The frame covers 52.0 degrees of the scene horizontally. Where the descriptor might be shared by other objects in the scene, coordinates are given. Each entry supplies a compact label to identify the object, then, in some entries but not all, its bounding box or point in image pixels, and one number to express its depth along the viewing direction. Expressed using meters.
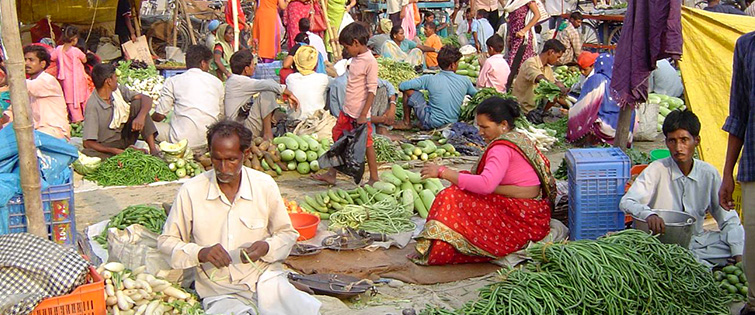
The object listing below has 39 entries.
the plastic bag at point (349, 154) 6.67
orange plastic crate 3.22
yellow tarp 5.79
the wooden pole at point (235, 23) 11.28
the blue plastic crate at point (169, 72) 11.41
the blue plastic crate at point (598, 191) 4.84
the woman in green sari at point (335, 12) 13.62
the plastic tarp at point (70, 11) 12.84
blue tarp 4.04
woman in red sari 4.71
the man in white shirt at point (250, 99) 7.77
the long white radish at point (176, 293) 3.70
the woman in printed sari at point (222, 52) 10.82
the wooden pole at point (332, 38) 13.01
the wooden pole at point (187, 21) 14.26
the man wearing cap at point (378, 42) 13.39
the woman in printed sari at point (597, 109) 8.16
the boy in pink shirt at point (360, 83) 6.60
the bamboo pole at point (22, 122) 3.55
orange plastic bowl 5.41
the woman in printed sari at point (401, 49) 13.16
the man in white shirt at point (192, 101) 7.57
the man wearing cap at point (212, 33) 12.70
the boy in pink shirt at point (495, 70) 9.87
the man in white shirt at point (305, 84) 8.49
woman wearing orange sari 12.20
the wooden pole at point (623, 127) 5.86
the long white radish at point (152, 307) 3.55
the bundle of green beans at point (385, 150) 7.96
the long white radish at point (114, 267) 3.75
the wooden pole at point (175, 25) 14.00
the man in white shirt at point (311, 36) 11.74
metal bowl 4.21
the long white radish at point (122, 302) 3.52
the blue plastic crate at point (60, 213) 4.24
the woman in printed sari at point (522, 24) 11.01
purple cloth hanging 5.20
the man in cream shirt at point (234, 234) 3.50
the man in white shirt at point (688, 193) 4.37
